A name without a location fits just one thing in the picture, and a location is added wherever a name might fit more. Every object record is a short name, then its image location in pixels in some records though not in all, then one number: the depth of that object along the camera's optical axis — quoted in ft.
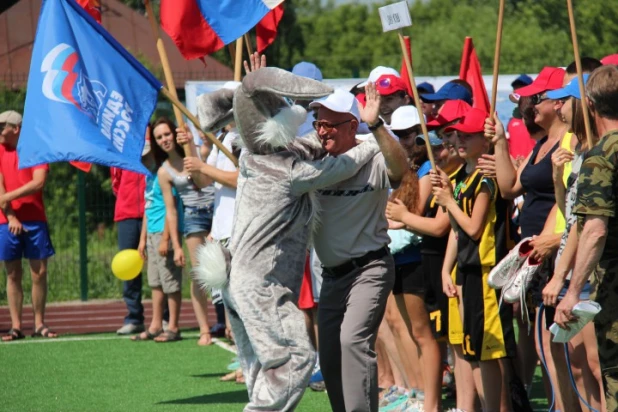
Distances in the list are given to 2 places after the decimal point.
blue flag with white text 47.62
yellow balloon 74.74
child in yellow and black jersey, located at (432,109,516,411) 42.32
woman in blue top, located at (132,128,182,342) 72.79
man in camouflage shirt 32.07
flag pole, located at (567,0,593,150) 34.86
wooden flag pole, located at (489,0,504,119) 40.93
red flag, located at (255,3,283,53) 54.44
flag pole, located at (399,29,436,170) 41.93
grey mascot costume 36.76
